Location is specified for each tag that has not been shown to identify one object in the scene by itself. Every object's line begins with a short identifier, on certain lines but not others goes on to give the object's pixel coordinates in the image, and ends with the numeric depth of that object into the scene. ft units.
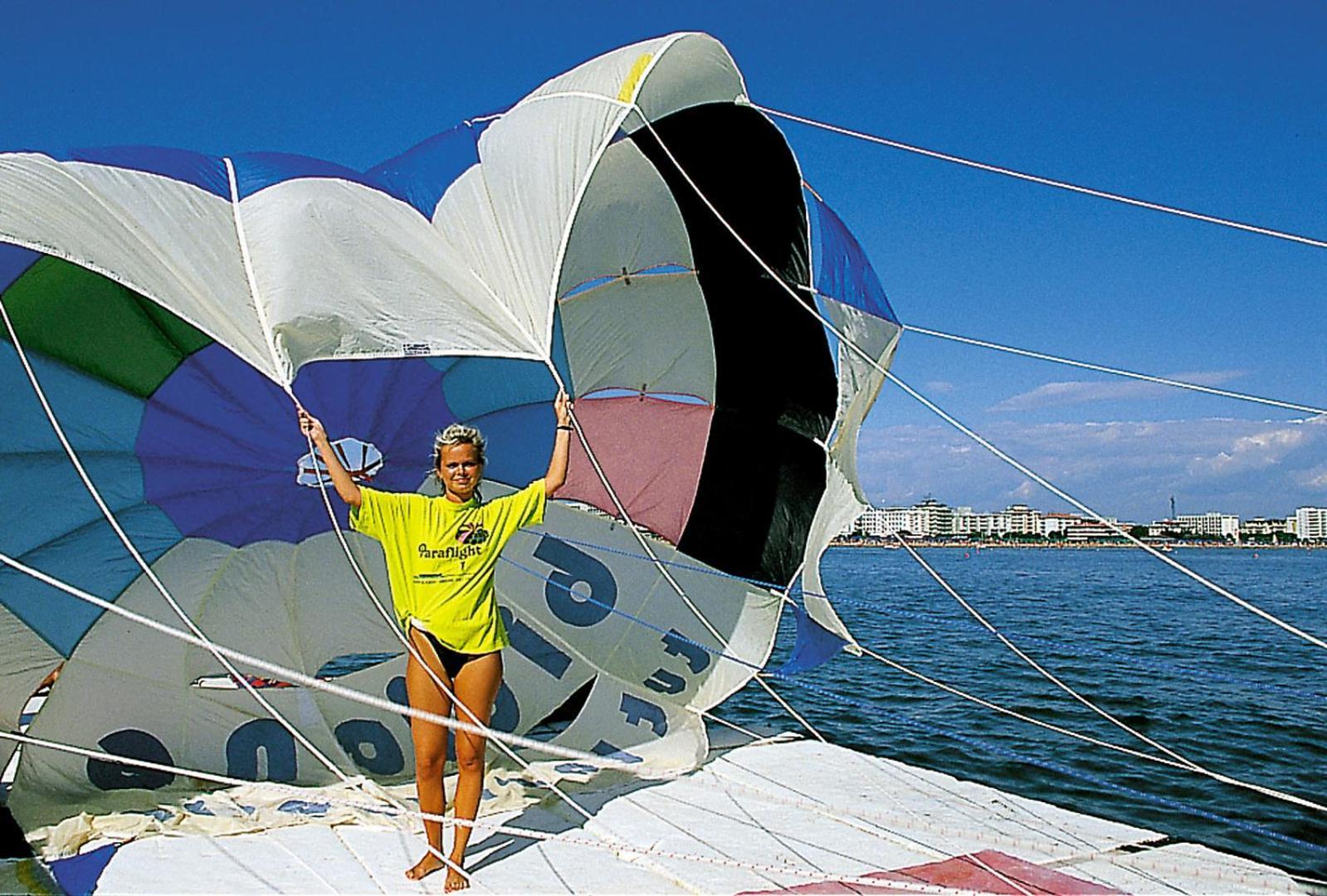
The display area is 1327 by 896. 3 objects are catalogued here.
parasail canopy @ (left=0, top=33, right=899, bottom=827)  12.29
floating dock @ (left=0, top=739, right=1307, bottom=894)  12.59
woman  12.53
